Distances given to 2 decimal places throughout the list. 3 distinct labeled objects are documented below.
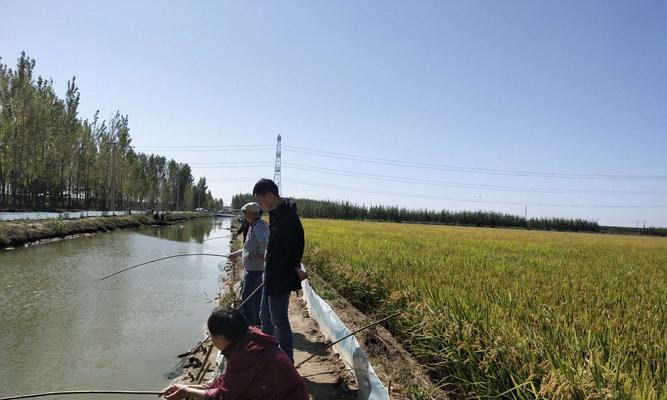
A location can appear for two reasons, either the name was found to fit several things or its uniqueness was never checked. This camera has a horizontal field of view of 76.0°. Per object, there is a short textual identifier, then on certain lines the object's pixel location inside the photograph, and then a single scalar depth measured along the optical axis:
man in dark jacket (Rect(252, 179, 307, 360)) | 3.76
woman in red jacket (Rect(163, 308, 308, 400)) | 2.37
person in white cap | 4.93
